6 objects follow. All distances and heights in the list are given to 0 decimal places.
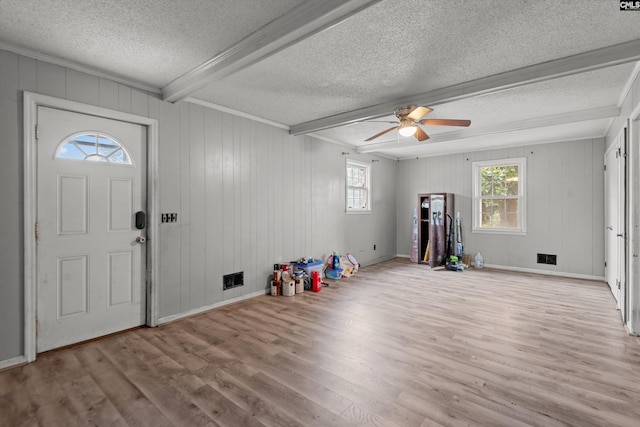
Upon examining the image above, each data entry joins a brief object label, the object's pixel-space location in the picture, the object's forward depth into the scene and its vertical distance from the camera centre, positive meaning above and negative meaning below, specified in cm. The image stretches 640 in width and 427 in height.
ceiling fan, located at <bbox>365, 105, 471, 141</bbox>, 327 +106
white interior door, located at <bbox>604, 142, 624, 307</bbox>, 377 -12
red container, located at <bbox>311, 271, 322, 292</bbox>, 461 -104
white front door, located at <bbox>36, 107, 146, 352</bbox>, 264 -14
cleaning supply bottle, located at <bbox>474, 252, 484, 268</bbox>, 630 -99
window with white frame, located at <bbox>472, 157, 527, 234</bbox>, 597 +35
